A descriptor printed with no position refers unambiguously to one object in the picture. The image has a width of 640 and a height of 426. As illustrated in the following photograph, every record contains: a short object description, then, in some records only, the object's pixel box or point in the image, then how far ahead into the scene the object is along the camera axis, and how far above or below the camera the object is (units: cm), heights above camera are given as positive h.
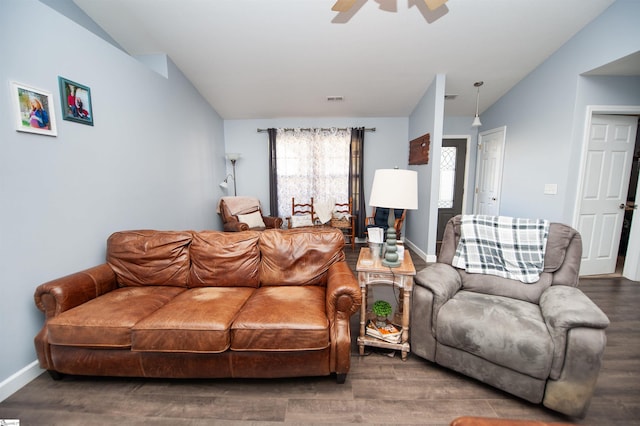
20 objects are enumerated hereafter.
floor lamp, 459 +23
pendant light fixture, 338 +139
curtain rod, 471 +99
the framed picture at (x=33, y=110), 149 +44
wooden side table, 162 -69
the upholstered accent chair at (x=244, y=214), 404 -59
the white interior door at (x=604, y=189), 279 -8
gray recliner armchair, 118 -79
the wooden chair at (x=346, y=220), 437 -71
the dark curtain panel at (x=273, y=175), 473 +9
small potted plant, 170 -90
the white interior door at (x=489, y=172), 396 +17
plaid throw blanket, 167 -47
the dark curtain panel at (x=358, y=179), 467 +3
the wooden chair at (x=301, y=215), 449 -67
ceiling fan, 168 +129
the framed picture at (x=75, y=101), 177 +58
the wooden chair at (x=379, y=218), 408 -63
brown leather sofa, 136 -84
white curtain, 475 +28
